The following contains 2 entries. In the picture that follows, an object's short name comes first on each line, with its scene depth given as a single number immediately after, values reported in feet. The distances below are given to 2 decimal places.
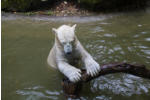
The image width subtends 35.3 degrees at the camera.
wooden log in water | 12.04
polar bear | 12.75
